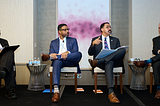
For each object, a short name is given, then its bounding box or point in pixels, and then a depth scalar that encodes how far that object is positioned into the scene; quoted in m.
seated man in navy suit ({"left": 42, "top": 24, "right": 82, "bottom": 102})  2.56
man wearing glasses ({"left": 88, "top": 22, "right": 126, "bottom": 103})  2.45
